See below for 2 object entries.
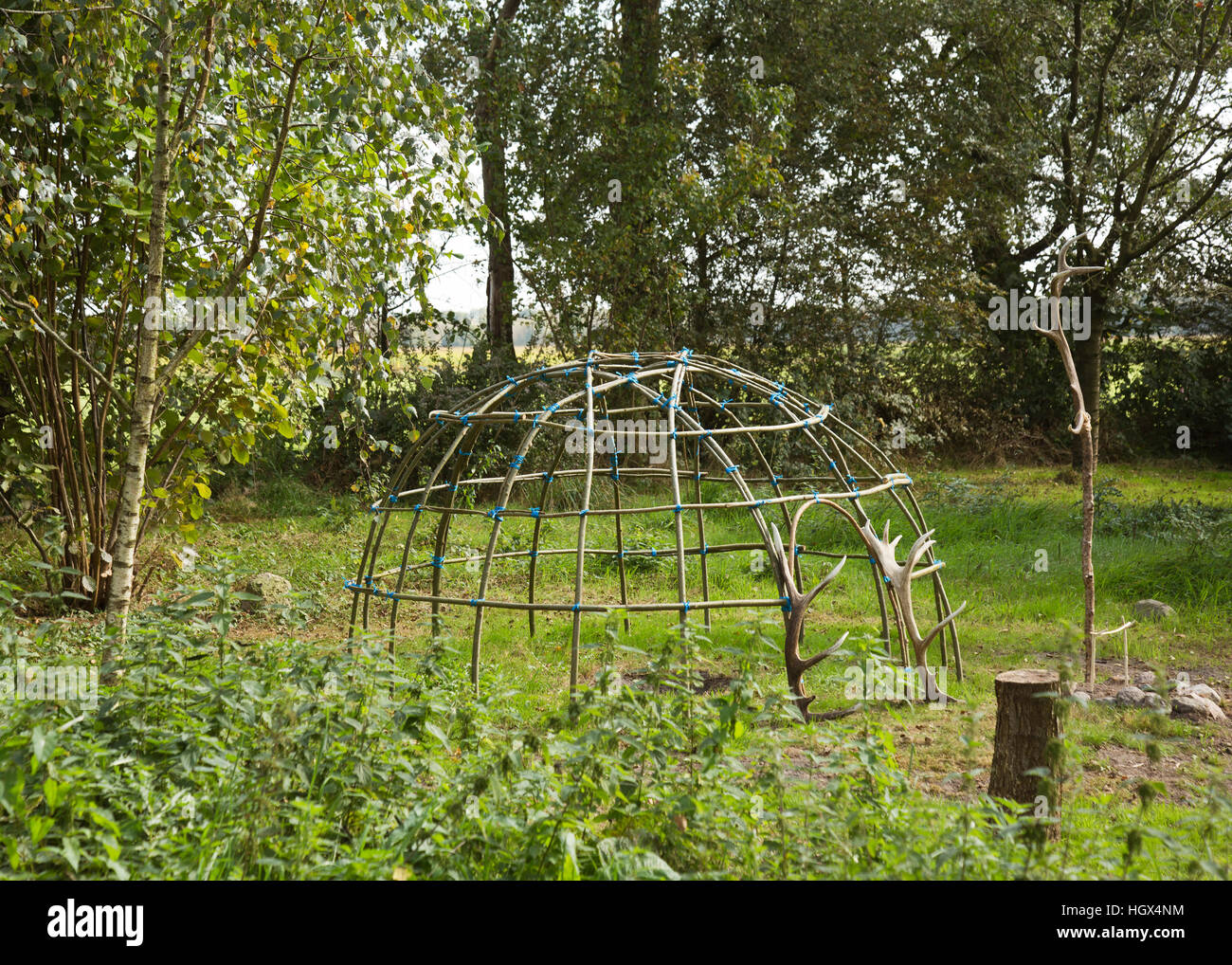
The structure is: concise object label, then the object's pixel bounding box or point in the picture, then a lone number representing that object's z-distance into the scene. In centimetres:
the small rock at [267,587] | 685
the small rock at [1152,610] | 700
